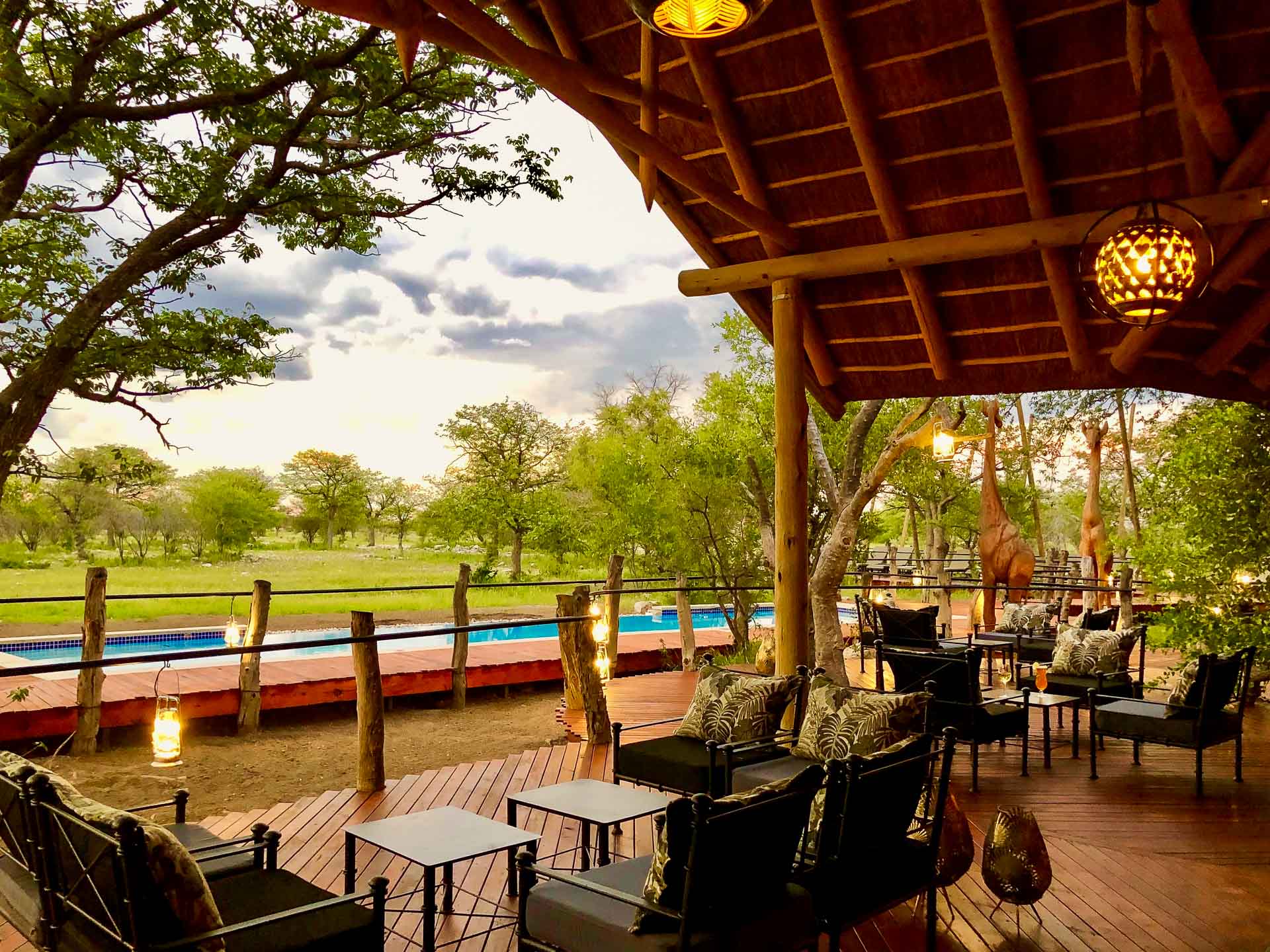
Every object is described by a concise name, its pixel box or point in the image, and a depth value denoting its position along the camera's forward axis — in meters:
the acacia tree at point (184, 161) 8.49
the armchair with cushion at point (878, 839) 3.07
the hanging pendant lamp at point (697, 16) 2.44
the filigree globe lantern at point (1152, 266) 3.74
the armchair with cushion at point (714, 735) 4.54
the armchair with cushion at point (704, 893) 2.56
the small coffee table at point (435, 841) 3.20
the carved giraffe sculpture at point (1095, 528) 14.87
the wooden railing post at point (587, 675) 6.68
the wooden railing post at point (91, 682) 9.27
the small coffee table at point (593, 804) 3.75
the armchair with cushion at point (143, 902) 2.19
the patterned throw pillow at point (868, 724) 3.98
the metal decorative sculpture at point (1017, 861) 3.65
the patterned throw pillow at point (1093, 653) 7.41
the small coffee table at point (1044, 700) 6.30
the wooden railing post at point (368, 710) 5.54
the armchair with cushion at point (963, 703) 5.95
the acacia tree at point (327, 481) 34.78
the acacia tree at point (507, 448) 29.20
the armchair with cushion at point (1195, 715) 5.81
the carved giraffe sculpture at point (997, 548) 12.82
